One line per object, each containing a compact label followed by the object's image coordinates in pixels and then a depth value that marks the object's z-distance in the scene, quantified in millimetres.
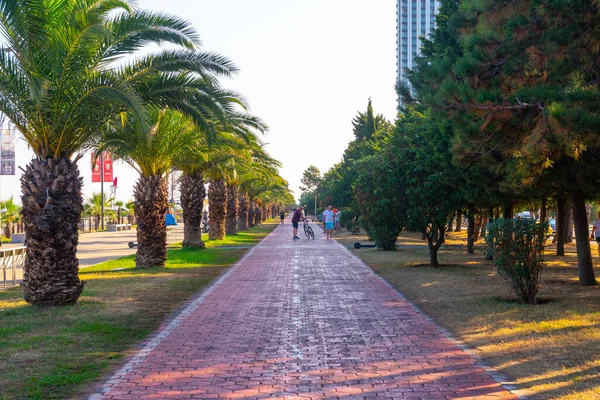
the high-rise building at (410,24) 177625
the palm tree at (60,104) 11172
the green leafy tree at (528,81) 8328
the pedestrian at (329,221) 37812
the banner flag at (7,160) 31734
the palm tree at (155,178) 19109
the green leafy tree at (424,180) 17297
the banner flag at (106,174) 61469
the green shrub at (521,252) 11391
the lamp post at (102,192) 58997
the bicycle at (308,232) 39250
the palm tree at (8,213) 41844
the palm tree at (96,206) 62238
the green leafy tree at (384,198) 19156
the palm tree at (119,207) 71125
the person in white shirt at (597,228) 19688
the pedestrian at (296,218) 38656
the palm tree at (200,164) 23142
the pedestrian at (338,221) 47494
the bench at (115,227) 61059
